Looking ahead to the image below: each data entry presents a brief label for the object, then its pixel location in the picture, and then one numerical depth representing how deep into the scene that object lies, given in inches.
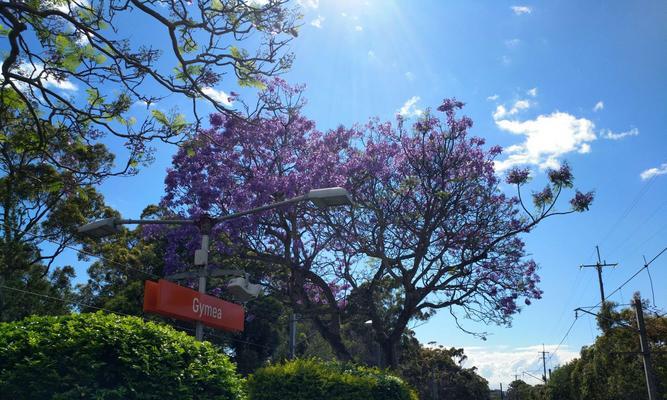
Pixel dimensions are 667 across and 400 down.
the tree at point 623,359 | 1215.6
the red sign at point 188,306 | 321.7
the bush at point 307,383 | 345.7
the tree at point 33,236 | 864.3
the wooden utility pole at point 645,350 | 932.0
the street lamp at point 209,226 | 382.0
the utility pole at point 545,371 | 3298.2
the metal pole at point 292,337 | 893.9
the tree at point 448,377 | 2348.7
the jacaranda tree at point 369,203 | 635.5
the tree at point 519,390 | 3915.4
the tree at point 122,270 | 1082.7
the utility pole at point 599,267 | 1861.1
